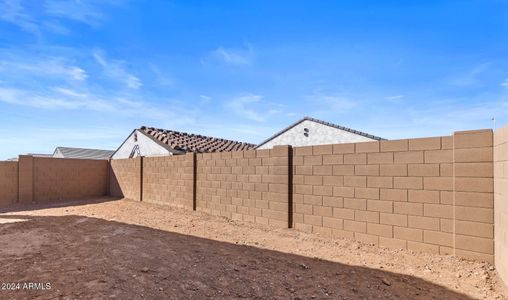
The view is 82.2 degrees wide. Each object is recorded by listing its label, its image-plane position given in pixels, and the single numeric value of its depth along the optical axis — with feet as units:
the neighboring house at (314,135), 48.27
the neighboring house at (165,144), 51.37
